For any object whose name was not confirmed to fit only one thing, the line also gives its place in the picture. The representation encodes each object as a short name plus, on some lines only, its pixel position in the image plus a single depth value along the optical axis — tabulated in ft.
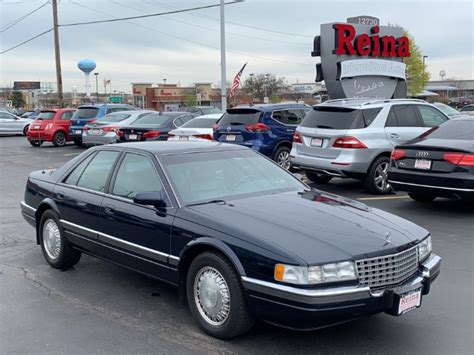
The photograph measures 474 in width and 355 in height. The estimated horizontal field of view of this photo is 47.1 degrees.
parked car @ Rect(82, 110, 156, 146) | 59.88
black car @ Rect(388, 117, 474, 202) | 25.61
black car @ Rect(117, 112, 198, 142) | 54.80
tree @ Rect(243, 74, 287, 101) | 269.23
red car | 73.41
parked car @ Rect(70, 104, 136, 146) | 69.97
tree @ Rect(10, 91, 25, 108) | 318.65
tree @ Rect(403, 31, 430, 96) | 185.16
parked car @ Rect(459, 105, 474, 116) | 125.87
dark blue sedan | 11.78
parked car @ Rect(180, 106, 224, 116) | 77.44
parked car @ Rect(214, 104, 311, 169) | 39.73
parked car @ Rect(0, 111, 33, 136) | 96.78
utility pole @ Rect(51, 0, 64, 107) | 112.68
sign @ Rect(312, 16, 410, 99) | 57.88
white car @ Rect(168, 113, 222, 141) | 46.55
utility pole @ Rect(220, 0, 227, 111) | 83.10
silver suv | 31.81
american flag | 79.92
